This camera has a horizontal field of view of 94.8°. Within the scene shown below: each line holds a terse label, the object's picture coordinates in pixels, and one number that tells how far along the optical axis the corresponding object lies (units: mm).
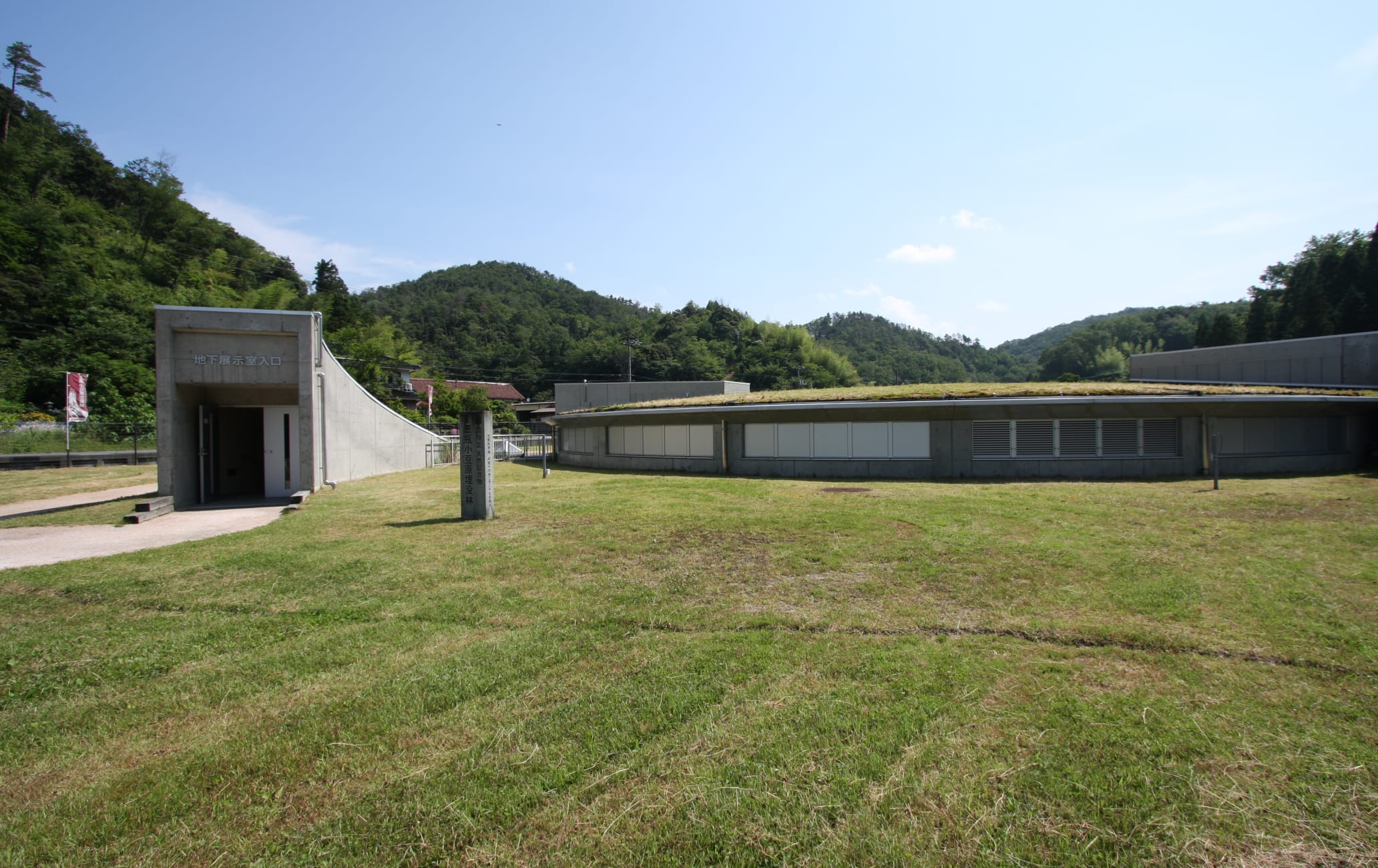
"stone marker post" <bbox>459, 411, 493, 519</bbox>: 13094
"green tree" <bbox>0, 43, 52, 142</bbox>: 72562
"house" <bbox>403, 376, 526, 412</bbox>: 75750
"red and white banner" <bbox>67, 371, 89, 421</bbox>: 30109
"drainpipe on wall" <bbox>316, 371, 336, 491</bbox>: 18703
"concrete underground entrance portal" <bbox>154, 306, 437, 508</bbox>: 16156
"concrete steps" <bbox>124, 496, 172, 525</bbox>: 13508
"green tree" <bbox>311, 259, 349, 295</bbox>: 85312
